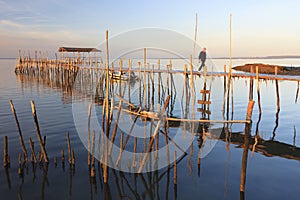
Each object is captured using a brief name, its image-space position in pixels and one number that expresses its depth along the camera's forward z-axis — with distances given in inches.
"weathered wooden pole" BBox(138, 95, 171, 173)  252.3
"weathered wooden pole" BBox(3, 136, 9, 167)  298.4
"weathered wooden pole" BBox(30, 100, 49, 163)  300.2
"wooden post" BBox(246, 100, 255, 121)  255.8
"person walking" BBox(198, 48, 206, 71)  712.5
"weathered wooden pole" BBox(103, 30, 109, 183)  264.6
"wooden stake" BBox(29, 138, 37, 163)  328.2
